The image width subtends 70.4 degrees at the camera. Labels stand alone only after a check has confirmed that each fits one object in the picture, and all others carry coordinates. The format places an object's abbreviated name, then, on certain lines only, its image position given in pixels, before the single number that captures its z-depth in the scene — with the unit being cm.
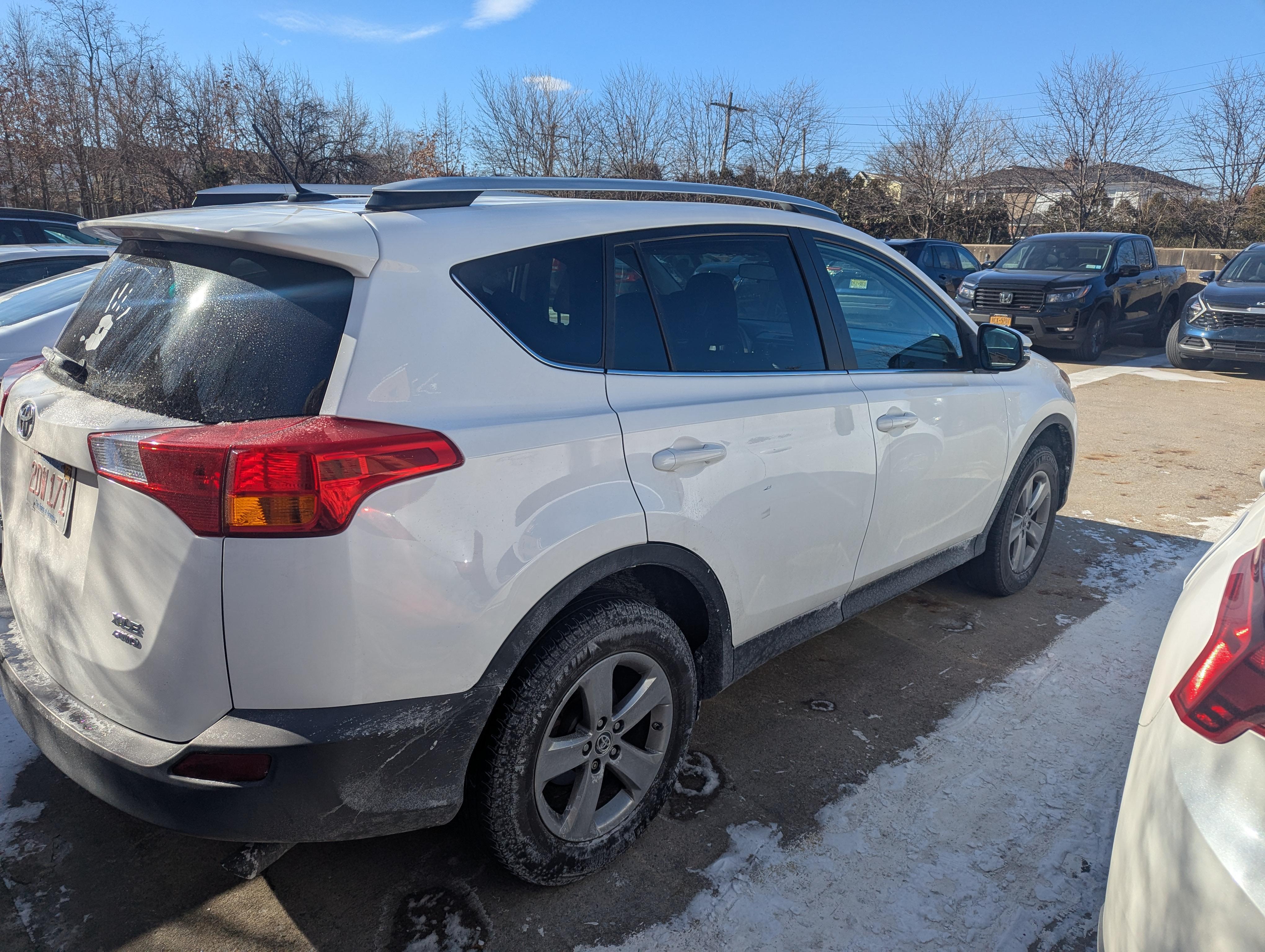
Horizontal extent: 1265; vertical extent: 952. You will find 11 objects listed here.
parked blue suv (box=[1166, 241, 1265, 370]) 1212
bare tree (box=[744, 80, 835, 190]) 3431
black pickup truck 1341
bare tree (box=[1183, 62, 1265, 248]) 2827
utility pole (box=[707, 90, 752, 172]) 3353
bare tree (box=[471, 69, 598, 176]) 3067
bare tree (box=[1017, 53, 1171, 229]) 3080
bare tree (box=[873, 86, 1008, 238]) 3416
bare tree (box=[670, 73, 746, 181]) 3256
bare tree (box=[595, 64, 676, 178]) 3089
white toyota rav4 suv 181
